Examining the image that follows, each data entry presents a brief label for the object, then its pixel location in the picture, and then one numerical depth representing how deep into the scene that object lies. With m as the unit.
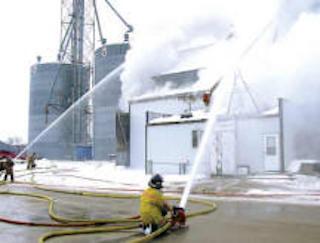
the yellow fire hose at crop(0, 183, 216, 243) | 8.57
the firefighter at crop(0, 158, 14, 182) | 24.31
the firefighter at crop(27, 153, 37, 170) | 34.31
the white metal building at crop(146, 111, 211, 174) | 26.91
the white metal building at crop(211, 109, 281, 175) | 24.47
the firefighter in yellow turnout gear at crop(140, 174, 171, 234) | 8.86
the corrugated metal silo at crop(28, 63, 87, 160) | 54.28
